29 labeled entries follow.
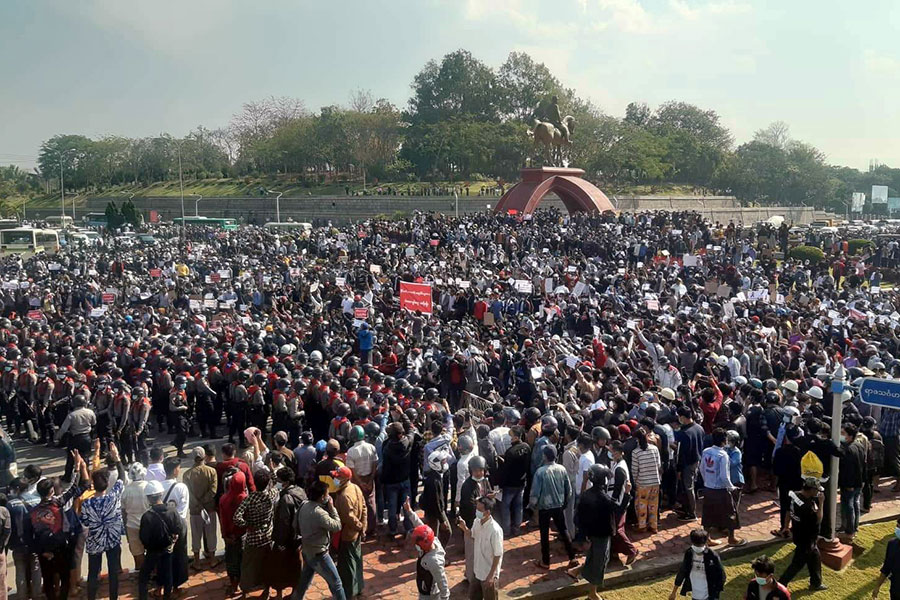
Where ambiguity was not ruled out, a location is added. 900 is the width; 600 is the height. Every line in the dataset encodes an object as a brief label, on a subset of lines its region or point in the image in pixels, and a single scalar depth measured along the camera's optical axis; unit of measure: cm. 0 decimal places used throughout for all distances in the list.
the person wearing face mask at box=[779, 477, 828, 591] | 720
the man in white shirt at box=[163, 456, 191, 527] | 686
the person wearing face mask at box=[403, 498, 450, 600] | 612
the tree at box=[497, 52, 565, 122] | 6612
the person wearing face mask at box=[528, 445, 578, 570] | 746
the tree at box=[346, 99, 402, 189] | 6669
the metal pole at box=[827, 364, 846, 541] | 761
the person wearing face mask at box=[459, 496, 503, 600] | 636
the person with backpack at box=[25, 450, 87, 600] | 669
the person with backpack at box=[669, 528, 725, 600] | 618
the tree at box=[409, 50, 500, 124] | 6681
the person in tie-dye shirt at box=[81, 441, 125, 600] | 677
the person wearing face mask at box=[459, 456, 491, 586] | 722
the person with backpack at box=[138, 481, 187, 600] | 661
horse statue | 3709
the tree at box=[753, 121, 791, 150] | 8592
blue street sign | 742
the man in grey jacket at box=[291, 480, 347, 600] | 639
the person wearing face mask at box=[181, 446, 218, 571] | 747
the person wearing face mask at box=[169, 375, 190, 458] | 1234
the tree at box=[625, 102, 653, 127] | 7500
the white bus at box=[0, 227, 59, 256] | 3350
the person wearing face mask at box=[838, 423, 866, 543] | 820
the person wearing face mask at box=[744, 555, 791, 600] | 562
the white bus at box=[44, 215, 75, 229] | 6394
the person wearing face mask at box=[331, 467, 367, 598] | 675
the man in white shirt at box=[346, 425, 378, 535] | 815
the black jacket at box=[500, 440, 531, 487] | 801
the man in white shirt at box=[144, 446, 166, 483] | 725
